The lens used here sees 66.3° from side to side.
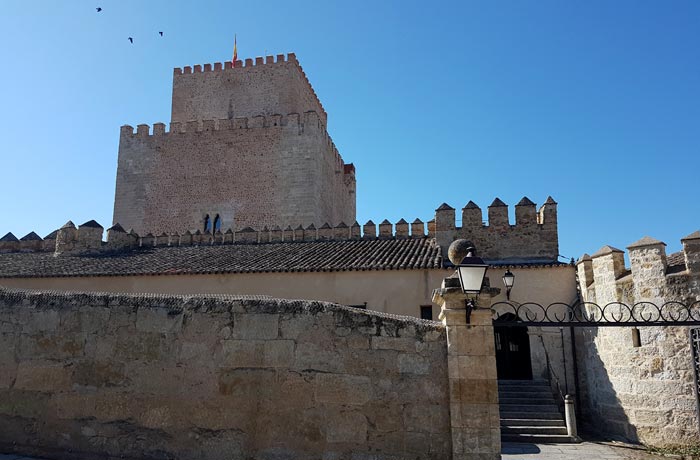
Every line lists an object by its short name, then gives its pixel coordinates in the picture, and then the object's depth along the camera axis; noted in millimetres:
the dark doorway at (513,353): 13906
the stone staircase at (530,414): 11102
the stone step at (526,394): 12652
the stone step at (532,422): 11539
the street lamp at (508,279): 11738
